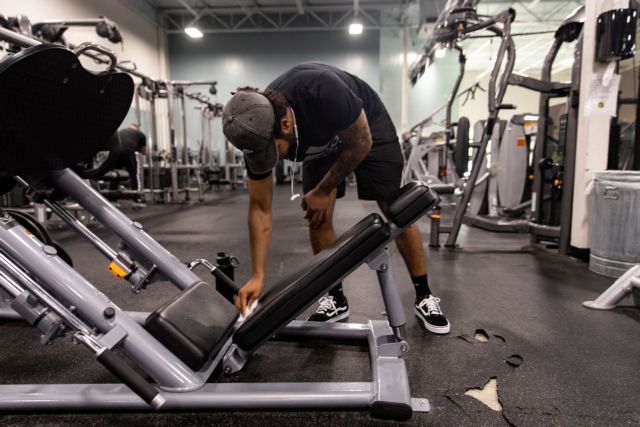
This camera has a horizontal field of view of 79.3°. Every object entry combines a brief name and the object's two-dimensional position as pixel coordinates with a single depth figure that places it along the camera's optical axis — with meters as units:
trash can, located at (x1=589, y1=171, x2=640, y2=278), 2.10
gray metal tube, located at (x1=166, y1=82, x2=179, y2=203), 5.71
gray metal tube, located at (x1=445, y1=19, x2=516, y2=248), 2.76
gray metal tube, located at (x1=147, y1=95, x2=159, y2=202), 5.79
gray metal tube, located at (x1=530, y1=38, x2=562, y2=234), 3.04
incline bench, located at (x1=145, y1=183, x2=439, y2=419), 0.97
